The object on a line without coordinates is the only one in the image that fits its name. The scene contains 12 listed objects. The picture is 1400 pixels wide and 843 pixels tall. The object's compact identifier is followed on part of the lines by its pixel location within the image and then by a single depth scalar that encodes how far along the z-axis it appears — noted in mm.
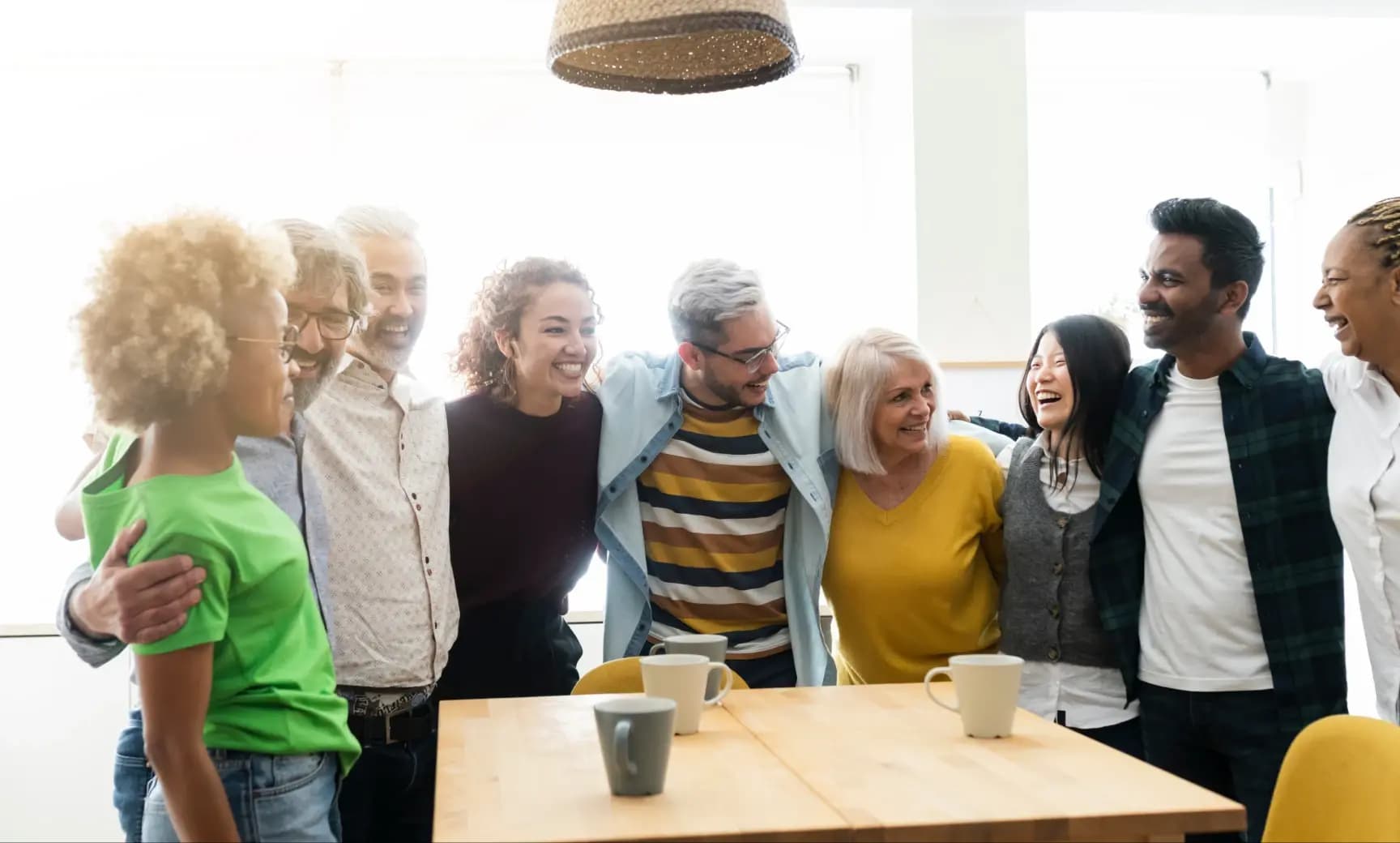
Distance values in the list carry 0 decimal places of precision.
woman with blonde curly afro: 1324
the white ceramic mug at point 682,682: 1764
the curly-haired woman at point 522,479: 2418
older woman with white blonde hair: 2467
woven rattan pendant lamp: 1816
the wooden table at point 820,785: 1365
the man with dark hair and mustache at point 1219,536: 2262
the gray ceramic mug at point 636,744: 1433
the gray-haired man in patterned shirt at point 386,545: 2068
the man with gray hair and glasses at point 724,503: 2516
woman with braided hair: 2113
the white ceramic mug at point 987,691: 1719
